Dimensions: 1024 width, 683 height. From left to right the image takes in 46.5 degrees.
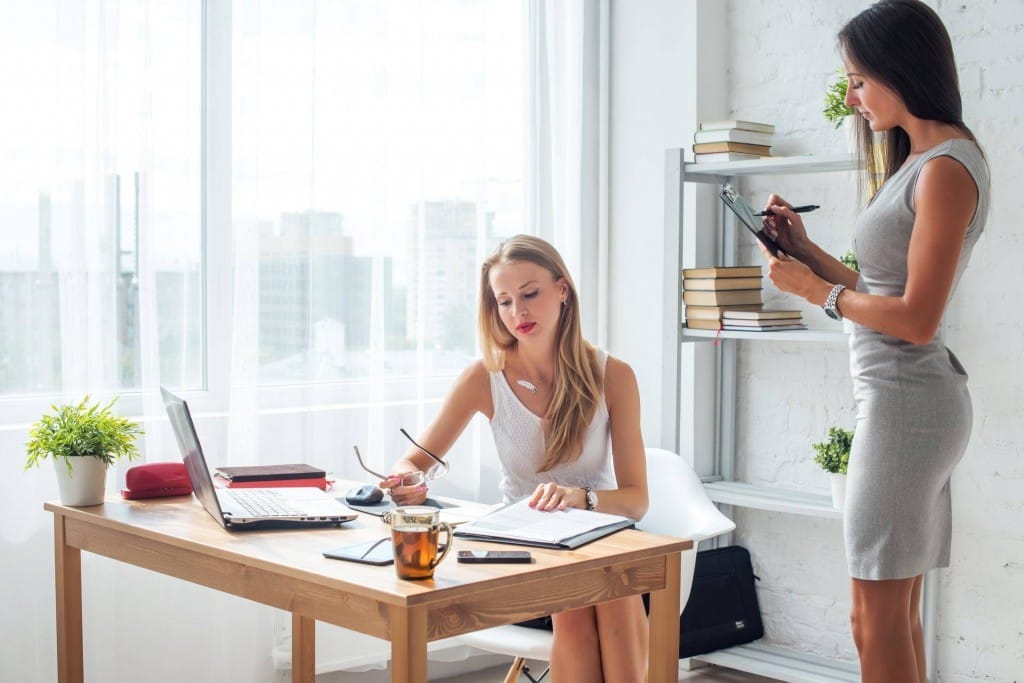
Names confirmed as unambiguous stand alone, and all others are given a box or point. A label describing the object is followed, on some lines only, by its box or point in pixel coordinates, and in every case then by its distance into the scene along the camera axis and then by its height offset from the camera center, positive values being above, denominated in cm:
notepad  186 -41
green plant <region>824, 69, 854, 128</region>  317 +46
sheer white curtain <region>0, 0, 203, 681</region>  266 +9
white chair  246 -58
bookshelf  318 -33
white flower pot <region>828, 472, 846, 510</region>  313 -56
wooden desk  159 -45
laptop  197 -41
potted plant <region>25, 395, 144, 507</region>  228 -33
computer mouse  219 -41
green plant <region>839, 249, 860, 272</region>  311 +4
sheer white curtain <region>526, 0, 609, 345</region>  365 +43
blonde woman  248 -26
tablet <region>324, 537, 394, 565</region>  173 -41
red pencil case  231 -40
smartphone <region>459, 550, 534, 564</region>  174 -41
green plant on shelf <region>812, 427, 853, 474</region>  316 -47
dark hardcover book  234 -40
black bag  338 -96
